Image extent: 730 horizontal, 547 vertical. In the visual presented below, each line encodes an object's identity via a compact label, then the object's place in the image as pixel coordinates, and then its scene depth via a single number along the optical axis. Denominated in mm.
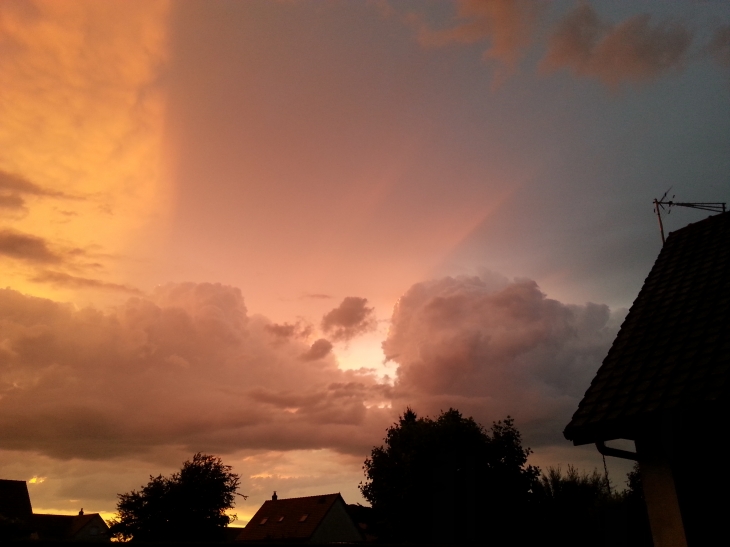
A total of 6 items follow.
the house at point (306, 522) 50969
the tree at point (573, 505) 34531
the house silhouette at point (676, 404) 7781
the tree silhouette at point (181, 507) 38781
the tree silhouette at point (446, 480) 34438
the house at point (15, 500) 49344
